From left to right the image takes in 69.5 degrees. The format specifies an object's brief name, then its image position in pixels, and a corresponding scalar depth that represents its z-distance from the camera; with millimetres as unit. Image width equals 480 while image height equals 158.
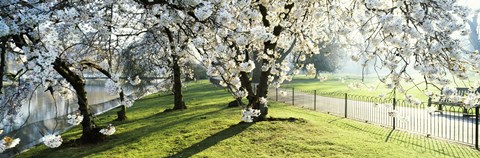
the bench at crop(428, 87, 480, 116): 13930
